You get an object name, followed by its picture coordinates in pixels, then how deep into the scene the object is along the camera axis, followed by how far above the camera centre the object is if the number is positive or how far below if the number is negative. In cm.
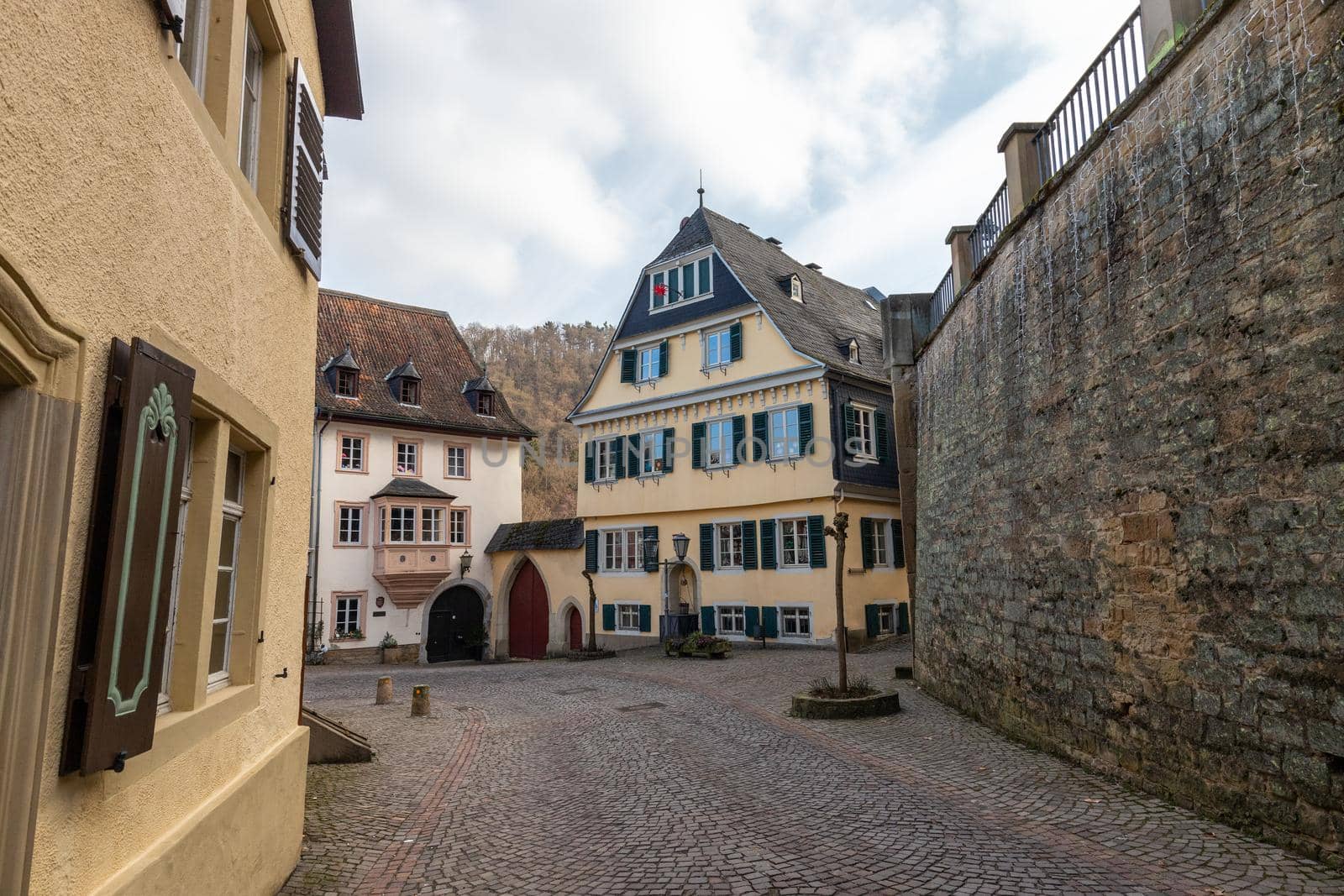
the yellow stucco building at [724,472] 2061 +309
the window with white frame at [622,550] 2403 +117
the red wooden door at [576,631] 2562 -119
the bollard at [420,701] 1212 -156
